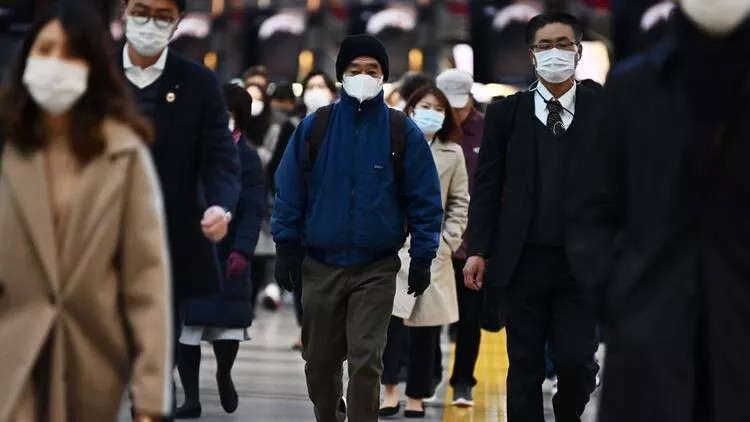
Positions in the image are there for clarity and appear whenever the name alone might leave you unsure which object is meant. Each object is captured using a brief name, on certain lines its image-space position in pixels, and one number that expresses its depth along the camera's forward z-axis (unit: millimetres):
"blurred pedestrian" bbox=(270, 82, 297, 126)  30888
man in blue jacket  15875
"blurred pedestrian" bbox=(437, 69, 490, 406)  21449
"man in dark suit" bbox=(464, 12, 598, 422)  15185
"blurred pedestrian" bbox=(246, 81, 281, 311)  27296
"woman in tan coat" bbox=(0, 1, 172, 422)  9927
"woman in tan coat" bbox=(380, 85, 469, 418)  20386
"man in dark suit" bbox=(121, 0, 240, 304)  13375
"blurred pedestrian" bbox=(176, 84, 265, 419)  19711
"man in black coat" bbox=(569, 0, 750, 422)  10064
